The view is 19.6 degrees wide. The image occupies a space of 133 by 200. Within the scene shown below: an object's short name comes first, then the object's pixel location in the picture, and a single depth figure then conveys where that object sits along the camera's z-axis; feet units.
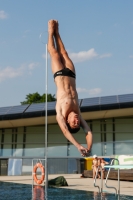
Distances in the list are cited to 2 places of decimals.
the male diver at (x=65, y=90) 22.02
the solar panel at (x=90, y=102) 90.48
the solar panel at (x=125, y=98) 88.12
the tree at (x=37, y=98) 217.15
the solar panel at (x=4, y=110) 95.32
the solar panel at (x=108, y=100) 89.35
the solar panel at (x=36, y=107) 92.57
